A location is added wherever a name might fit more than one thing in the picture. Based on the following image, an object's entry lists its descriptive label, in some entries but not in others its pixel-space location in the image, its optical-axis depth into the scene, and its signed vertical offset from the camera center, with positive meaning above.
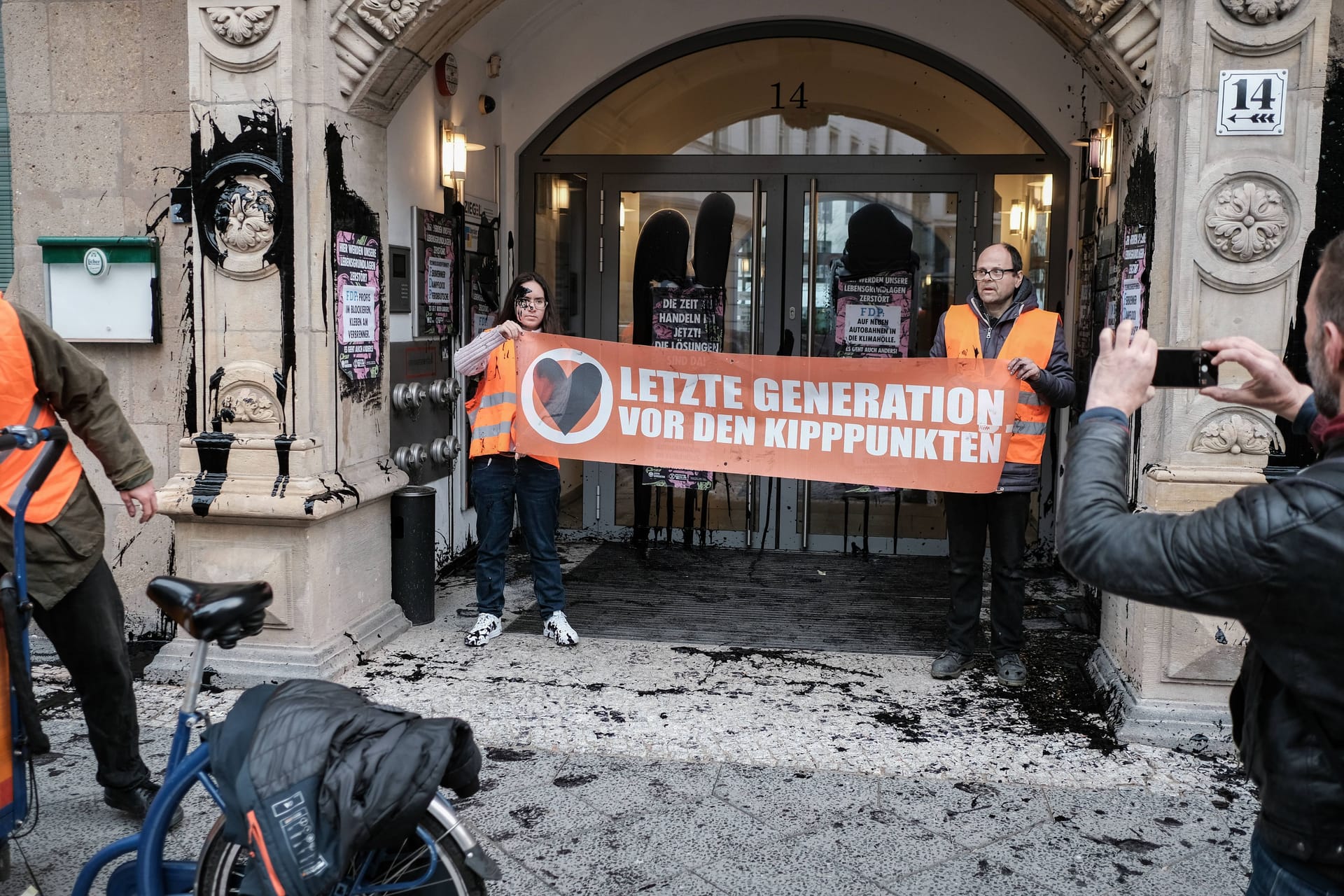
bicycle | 2.51 -1.08
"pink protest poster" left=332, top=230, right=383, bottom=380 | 5.52 +0.26
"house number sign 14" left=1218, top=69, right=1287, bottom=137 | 4.54 +1.05
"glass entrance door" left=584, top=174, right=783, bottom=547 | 8.22 +0.61
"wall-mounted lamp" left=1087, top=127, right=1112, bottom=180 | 6.41 +1.20
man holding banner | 5.21 -0.37
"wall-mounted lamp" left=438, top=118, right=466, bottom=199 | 7.18 +1.28
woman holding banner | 5.88 -0.62
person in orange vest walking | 3.57 -0.55
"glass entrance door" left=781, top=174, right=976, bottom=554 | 8.00 +0.60
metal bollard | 6.15 -1.04
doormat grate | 6.28 -1.44
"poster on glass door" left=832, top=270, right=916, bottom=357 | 8.02 +0.35
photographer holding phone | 1.70 -0.31
